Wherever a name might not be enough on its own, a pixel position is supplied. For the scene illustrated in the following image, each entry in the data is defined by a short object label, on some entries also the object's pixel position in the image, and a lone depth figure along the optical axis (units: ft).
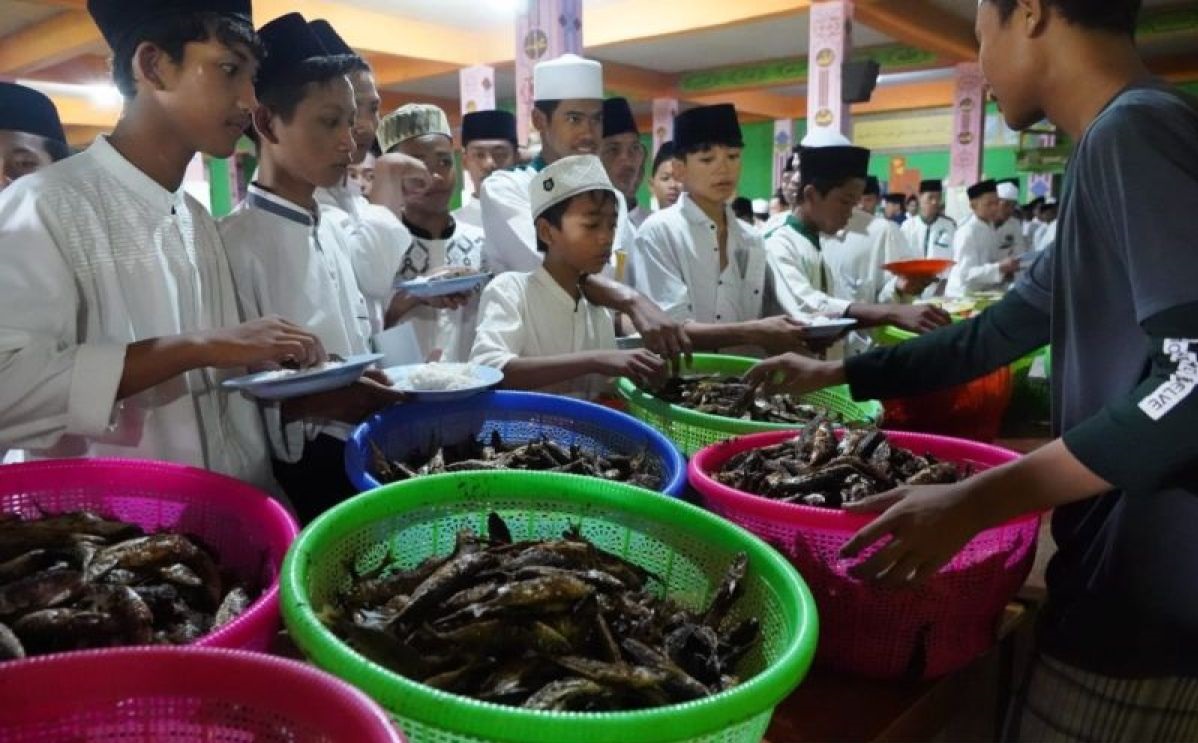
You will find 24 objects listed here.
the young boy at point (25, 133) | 10.30
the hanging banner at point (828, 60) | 29.09
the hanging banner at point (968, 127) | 39.78
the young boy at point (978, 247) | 26.30
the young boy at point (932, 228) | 35.91
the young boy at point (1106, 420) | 3.58
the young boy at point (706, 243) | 11.21
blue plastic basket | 6.28
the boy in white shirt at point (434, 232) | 11.34
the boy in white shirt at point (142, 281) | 4.62
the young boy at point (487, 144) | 15.12
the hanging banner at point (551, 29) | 23.71
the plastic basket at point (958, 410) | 8.18
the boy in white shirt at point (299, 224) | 6.61
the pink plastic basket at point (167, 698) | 2.37
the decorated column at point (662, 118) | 50.98
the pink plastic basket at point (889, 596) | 4.23
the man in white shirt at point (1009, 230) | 31.04
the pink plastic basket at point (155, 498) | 4.42
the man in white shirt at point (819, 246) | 9.83
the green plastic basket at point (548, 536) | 2.48
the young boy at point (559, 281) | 7.97
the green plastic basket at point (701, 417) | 6.06
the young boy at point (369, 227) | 8.47
